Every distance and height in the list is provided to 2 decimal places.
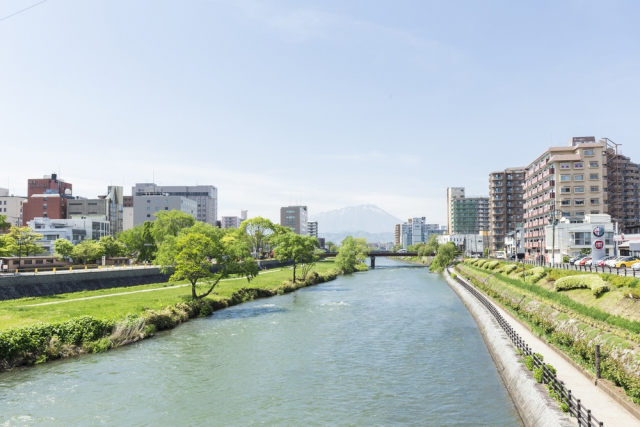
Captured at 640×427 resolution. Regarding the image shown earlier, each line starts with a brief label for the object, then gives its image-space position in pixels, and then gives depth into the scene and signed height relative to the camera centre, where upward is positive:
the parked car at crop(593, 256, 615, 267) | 59.71 -4.03
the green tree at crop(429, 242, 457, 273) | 143.45 -8.08
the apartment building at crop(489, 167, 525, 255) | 174.88 +12.53
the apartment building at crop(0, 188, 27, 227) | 189.61 +12.34
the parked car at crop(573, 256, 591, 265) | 70.81 -4.48
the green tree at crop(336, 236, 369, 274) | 136.39 -7.48
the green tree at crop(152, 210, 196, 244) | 115.38 +2.88
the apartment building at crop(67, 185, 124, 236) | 182.12 +10.76
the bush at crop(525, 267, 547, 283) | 52.01 -5.05
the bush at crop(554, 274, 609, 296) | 33.75 -4.23
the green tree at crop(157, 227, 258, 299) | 55.16 -3.11
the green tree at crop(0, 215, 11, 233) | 102.12 +3.00
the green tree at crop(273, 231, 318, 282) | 89.41 -2.74
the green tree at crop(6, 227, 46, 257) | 94.50 -1.37
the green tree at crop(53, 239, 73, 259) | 104.06 -3.31
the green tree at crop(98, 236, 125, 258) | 111.01 -3.10
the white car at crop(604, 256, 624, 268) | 59.84 -4.00
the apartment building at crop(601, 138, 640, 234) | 131.88 +13.51
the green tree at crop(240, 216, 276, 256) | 153.75 +1.70
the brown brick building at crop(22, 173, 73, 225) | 170.00 +12.91
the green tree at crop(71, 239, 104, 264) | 103.25 -3.82
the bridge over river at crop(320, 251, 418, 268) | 168.55 -8.08
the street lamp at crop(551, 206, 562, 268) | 95.59 +4.61
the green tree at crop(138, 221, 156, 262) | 114.66 -2.79
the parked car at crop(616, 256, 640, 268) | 57.31 -3.79
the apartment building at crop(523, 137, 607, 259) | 103.06 +11.45
